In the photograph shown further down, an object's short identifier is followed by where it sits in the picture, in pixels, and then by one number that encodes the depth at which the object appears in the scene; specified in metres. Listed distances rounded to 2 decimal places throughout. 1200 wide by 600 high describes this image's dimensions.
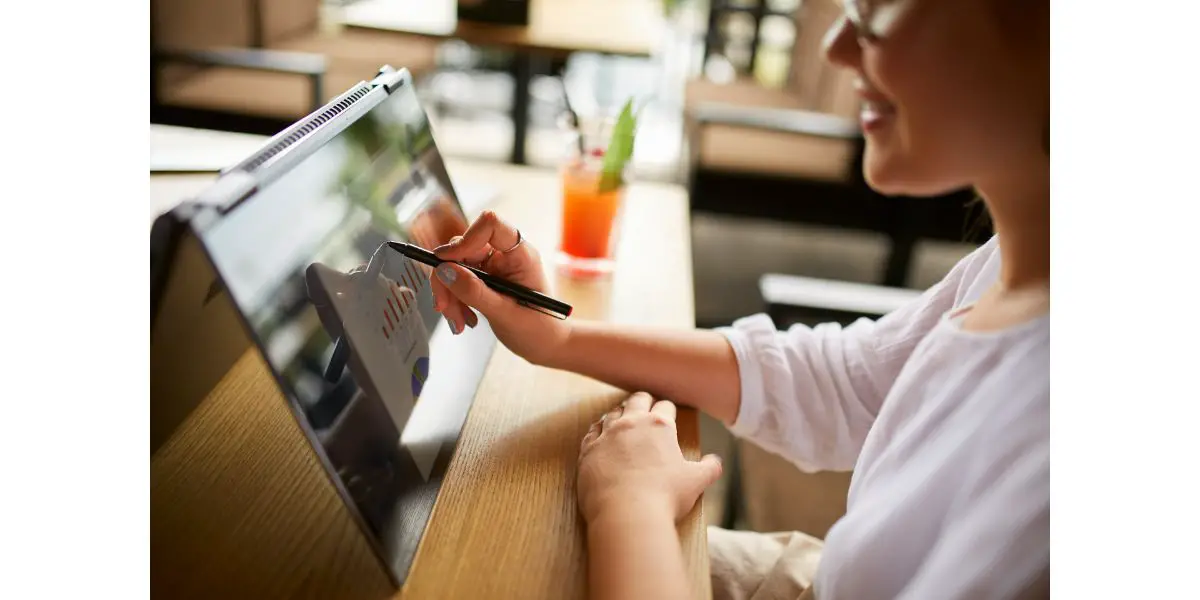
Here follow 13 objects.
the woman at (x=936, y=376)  0.53
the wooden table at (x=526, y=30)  3.06
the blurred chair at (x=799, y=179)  2.34
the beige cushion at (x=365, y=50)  3.02
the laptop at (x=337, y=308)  0.49
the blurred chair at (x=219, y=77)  2.32
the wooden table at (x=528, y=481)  0.58
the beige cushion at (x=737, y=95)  2.98
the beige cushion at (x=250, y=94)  2.36
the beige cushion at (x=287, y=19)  3.07
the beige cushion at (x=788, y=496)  1.09
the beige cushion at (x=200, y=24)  2.39
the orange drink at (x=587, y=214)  1.07
